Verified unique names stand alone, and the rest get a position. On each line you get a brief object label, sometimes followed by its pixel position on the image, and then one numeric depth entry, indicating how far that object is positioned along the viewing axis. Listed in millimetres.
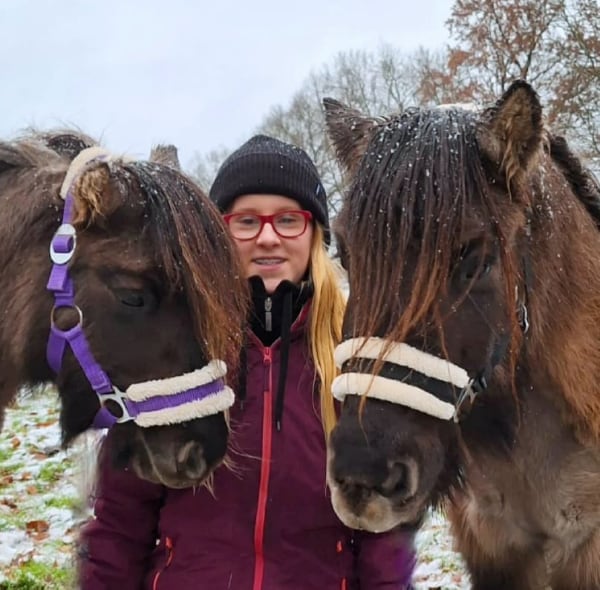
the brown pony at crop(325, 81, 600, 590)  2184
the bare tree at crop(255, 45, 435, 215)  32656
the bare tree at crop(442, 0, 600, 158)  14008
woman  2707
